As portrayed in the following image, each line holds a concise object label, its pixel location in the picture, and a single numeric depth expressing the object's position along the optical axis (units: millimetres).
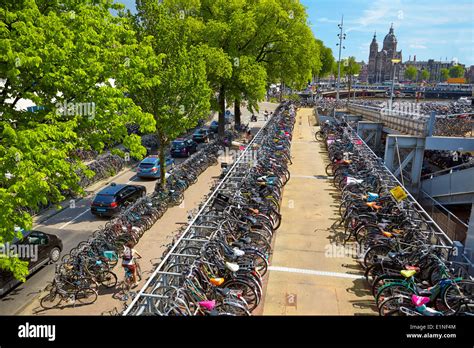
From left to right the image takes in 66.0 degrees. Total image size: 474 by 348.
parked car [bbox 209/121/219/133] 35934
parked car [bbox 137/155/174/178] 20747
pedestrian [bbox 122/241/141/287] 9594
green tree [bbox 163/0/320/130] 24328
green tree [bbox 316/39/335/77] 81812
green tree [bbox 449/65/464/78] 157375
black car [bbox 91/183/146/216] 14667
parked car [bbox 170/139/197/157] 25719
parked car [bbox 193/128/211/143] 29991
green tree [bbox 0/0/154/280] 6543
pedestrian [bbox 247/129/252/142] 32041
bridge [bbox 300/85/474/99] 115231
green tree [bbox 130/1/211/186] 15539
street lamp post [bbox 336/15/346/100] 43844
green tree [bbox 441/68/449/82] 158250
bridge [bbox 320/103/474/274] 15102
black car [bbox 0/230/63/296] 9578
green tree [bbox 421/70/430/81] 149612
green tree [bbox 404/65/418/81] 143675
